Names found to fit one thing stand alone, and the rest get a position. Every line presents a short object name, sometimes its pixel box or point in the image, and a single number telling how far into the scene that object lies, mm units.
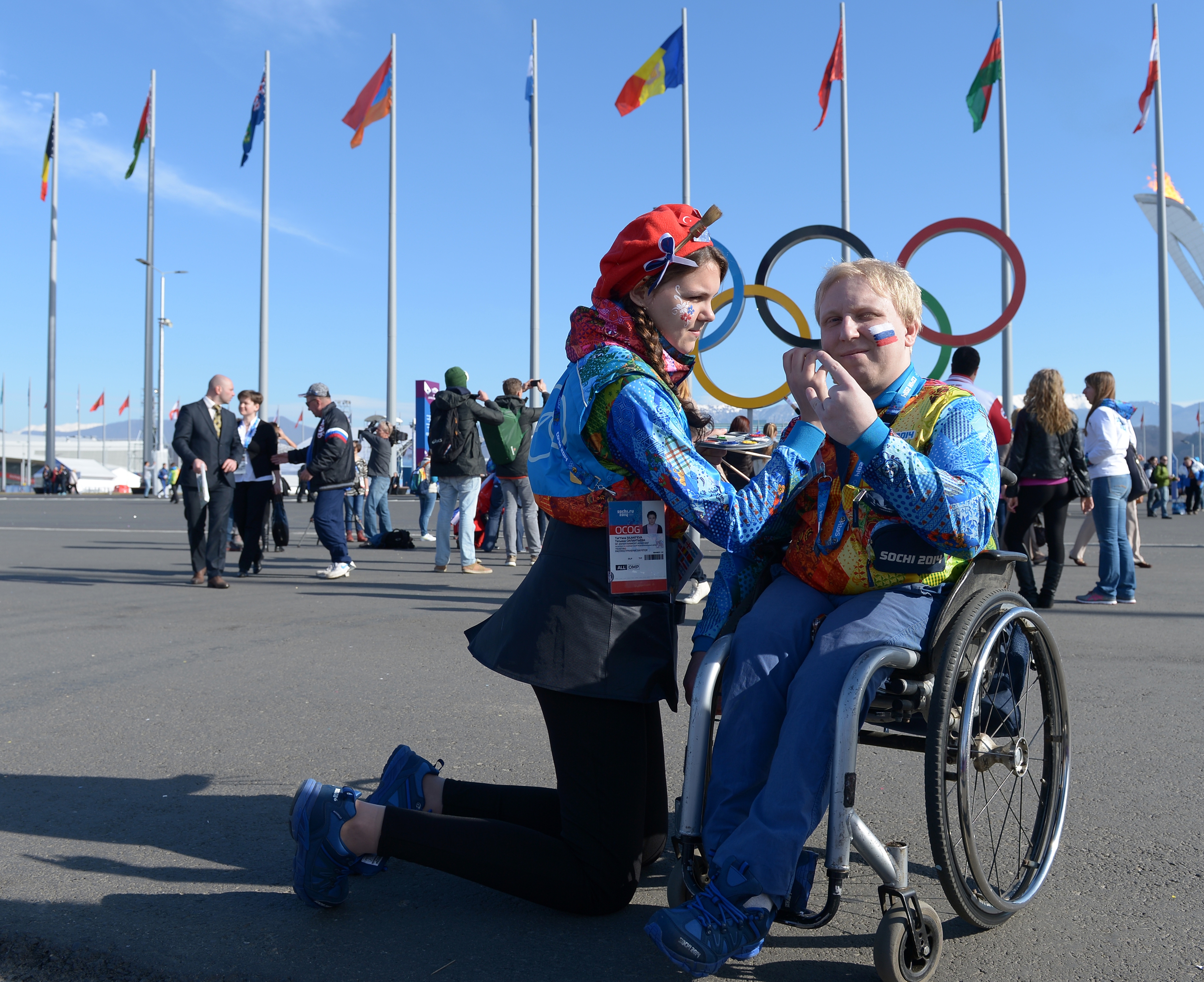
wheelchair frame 1999
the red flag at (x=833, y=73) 25578
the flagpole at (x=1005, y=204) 25562
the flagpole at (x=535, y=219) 26516
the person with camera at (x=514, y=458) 10383
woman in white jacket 8297
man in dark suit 9109
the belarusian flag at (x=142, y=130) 39250
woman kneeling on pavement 2301
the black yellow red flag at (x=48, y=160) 44625
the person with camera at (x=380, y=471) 14062
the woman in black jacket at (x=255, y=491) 10125
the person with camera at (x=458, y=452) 10055
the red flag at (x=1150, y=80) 28812
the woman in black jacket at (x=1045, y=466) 7867
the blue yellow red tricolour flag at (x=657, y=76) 23344
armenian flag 27344
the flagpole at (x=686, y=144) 25141
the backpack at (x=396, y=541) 13812
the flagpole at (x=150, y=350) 41094
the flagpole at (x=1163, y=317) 30688
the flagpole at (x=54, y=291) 44875
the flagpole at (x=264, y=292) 32312
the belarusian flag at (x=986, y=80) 24172
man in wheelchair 2025
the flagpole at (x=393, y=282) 29531
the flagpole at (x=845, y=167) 25484
